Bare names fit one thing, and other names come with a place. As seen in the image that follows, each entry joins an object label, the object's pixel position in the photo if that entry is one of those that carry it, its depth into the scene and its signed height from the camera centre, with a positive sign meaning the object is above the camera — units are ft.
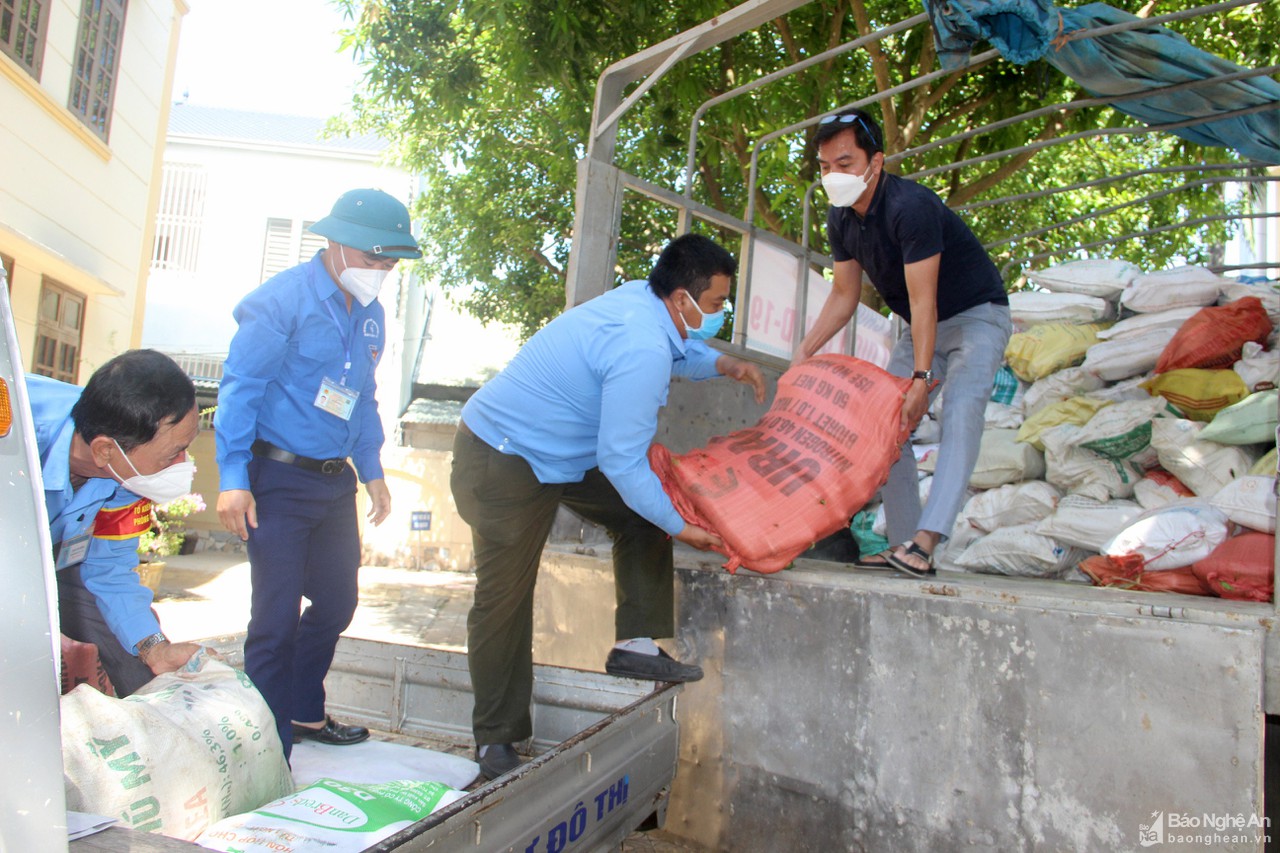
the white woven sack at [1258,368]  12.90 +2.51
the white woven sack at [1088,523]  11.75 +0.17
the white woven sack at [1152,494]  12.54 +0.64
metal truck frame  7.48 -1.65
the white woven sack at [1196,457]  12.13 +1.16
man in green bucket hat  8.55 +0.36
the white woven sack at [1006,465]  14.08 +0.99
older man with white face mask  6.75 -0.12
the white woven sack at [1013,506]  13.32 +0.36
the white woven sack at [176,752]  5.39 -1.77
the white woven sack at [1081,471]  13.15 +0.94
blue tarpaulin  11.40 +6.37
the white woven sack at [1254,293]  14.90 +4.12
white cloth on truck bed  8.29 -2.55
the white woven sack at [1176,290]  15.20 +4.15
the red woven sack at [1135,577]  9.68 -0.40
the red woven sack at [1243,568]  8.96 -0.21
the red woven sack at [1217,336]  13.70 +3.10
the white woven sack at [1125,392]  14.16 +2.27
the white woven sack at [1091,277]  16.78 +4.72
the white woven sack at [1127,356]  14.84 +2.95
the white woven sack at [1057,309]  16.76 +4.09
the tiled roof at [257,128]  57.87 +23.92
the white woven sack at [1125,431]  13.09 +1.50
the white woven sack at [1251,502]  9.62 +0.48
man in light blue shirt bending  8.56 +0.34
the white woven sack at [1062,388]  15.52 +2.45
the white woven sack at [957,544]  13.25 -0.24
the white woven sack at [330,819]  5.38 -2.05
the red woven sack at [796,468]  9.32 +0.48
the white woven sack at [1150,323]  15.03 +3.55
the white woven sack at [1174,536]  9.74 +0.06
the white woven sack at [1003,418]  15.65 +1.90
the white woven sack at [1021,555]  12.12 -0.31
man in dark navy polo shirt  10.24 +2.71
